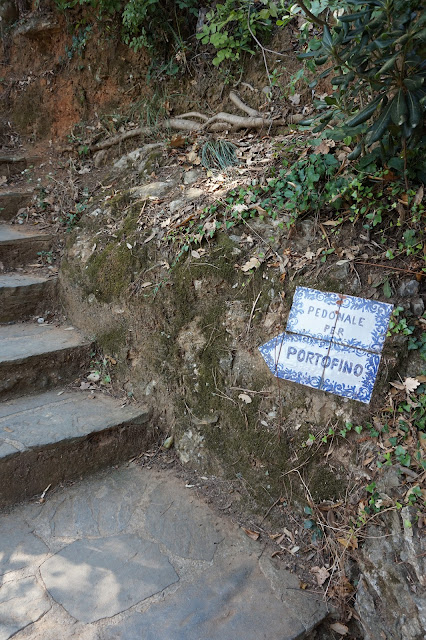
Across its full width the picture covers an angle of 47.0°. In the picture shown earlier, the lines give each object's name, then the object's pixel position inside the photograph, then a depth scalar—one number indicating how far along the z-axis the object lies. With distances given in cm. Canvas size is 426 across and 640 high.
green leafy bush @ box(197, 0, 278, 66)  395
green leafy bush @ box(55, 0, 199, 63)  449
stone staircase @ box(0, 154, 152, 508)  292
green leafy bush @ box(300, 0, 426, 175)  211
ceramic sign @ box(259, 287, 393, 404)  248
